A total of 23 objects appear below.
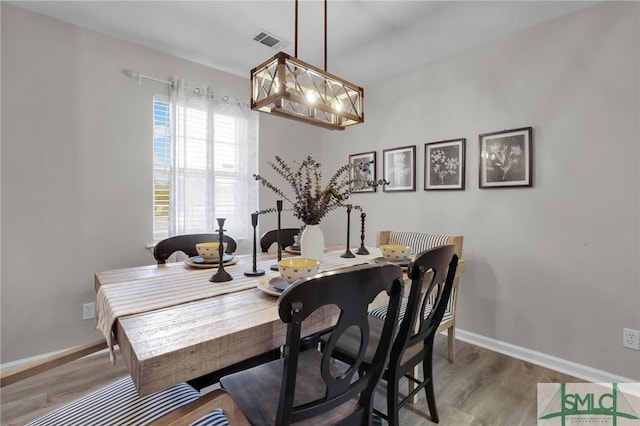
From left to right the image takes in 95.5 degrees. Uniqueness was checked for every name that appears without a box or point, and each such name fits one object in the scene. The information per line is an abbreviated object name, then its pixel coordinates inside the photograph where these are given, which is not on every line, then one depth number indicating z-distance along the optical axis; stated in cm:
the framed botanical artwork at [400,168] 295
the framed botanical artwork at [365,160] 329
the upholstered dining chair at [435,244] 201
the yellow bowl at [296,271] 119
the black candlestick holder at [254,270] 152
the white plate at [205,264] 168
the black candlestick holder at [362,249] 212
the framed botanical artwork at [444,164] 261
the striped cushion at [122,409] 91
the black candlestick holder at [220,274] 140
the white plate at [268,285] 118
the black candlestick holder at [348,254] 197
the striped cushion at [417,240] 241
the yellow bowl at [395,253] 181
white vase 167
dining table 77
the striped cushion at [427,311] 180
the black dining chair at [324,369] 74
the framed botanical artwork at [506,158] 223
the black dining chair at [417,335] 115
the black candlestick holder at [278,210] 166
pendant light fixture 150
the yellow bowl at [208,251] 175
